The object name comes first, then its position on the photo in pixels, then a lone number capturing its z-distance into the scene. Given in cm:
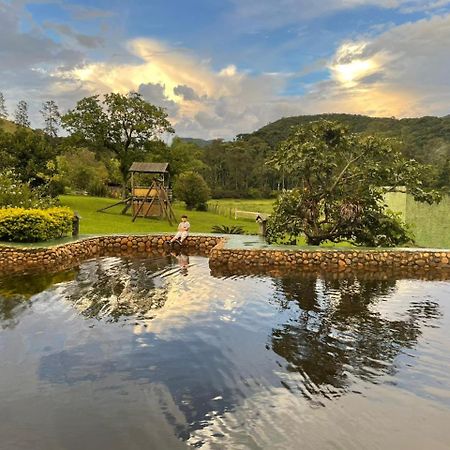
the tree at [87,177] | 5259
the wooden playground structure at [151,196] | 3209
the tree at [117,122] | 3700
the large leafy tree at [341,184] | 1838
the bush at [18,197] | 2080
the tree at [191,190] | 4578
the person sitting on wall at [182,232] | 2103
